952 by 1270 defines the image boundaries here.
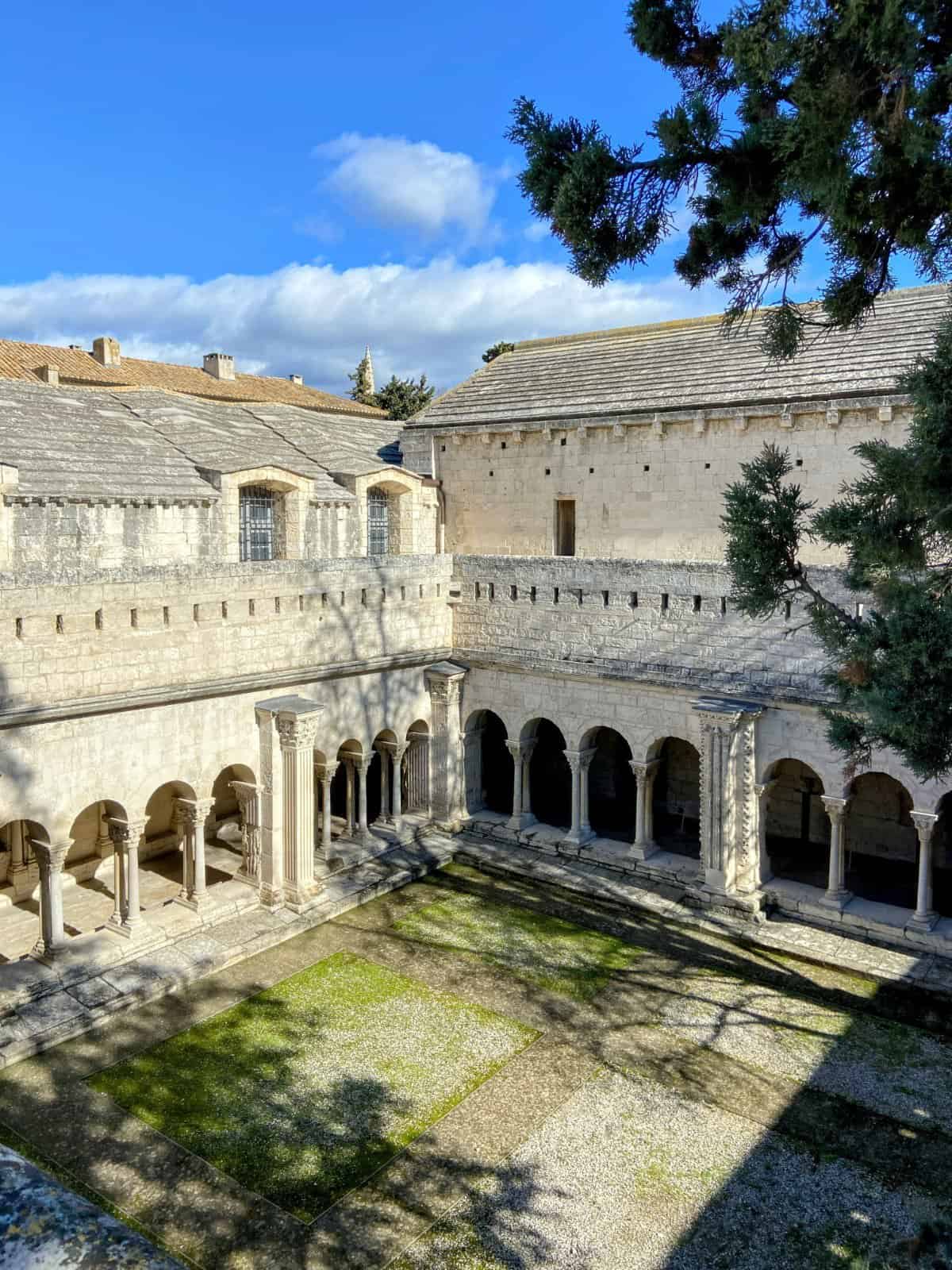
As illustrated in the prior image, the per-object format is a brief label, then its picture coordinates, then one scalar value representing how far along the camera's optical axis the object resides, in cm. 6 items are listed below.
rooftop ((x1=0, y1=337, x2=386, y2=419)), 2909
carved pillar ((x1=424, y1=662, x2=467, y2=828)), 1845
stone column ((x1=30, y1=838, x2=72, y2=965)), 1270
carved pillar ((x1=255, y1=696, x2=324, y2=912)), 1491
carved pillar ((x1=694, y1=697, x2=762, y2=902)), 1496
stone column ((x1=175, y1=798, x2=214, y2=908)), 1445
